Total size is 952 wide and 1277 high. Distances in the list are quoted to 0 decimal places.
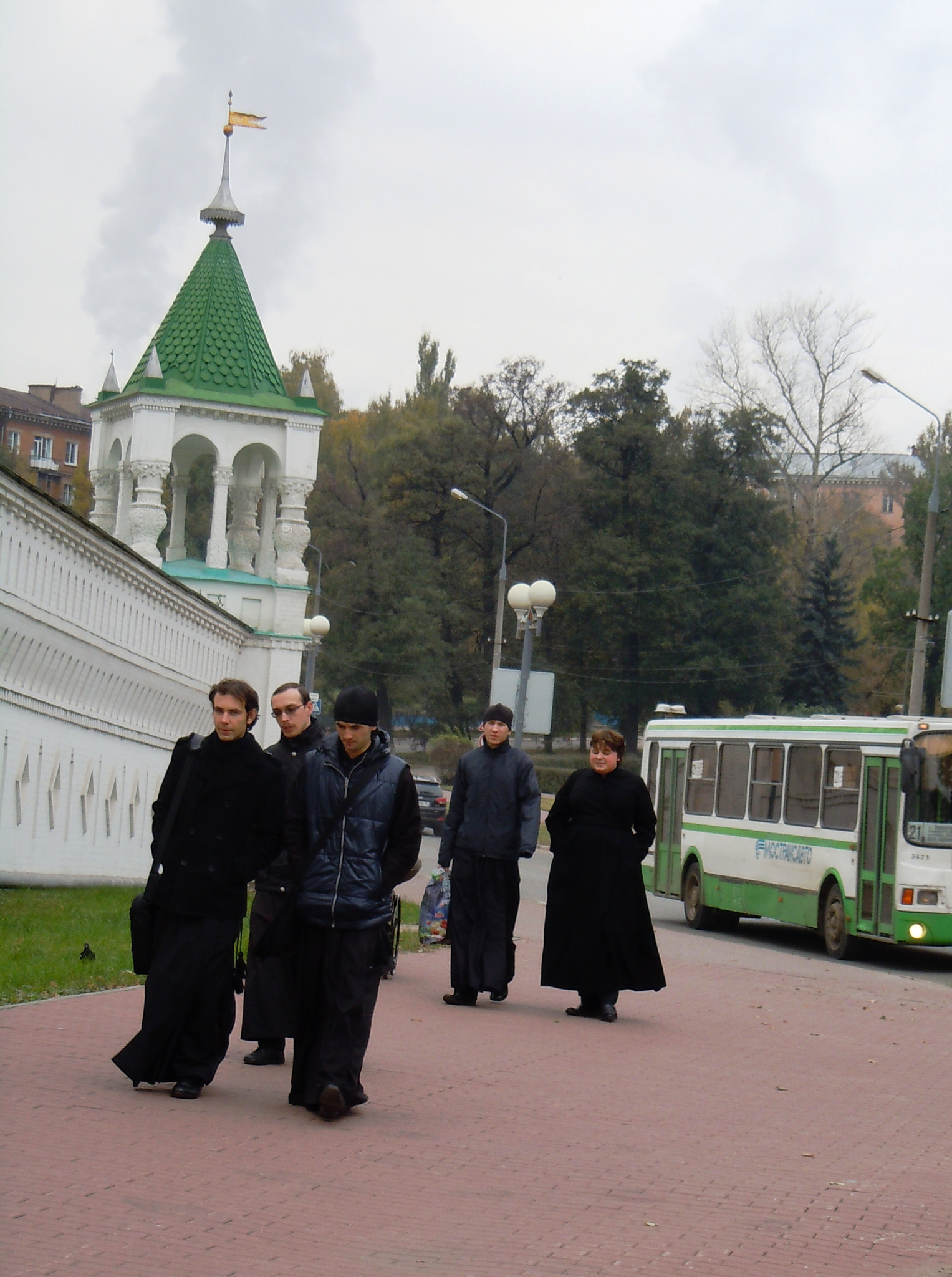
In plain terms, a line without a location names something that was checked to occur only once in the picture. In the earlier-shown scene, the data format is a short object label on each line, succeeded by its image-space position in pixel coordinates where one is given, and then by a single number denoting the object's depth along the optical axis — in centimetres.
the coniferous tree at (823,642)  7212
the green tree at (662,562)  7200
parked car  4550
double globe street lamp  2641
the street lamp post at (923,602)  2925
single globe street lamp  4006
